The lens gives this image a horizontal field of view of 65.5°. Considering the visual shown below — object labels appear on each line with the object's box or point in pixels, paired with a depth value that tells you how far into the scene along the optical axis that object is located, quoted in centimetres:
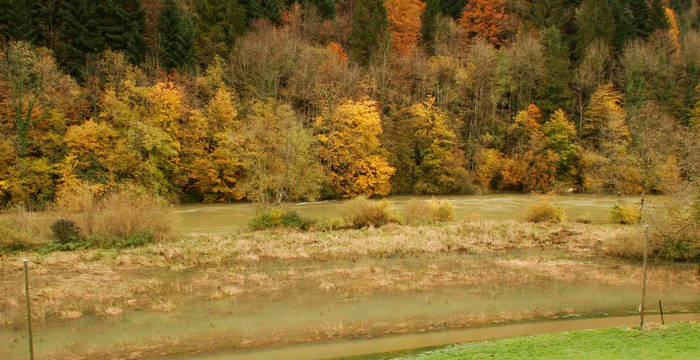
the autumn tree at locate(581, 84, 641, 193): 4359
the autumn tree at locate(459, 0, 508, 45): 9194
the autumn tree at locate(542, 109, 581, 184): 6644
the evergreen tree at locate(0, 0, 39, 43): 5532
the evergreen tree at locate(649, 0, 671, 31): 8794
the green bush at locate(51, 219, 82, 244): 3281
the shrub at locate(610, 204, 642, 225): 4060
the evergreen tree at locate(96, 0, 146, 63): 5966
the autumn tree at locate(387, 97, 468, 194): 6531
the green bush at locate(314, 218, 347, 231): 3940
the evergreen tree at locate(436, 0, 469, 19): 10138
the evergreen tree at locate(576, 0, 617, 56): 8094
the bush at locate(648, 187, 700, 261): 2755
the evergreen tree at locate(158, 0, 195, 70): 6297
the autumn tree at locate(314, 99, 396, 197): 6028
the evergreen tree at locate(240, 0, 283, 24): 7781
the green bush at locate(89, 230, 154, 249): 3272
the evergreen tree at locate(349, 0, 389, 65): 7681
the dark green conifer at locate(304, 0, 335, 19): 8738
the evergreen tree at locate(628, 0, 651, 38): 8706
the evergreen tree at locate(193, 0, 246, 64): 6831
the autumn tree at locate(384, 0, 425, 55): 8531
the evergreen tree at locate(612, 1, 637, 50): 8238
